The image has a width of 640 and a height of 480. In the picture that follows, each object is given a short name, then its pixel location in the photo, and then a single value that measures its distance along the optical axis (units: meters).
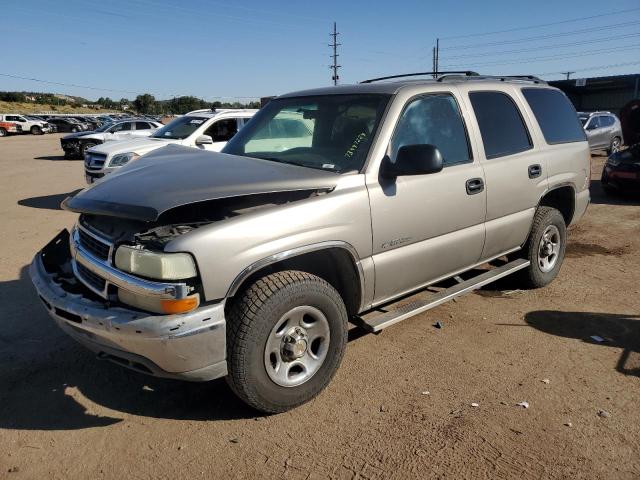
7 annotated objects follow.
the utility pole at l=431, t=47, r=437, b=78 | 51.75
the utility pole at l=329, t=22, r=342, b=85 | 54.20
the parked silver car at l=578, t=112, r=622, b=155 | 16.78
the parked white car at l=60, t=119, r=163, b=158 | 17.56
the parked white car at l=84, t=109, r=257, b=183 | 9.70
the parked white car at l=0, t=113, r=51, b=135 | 40.03
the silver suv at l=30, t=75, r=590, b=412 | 2.64
